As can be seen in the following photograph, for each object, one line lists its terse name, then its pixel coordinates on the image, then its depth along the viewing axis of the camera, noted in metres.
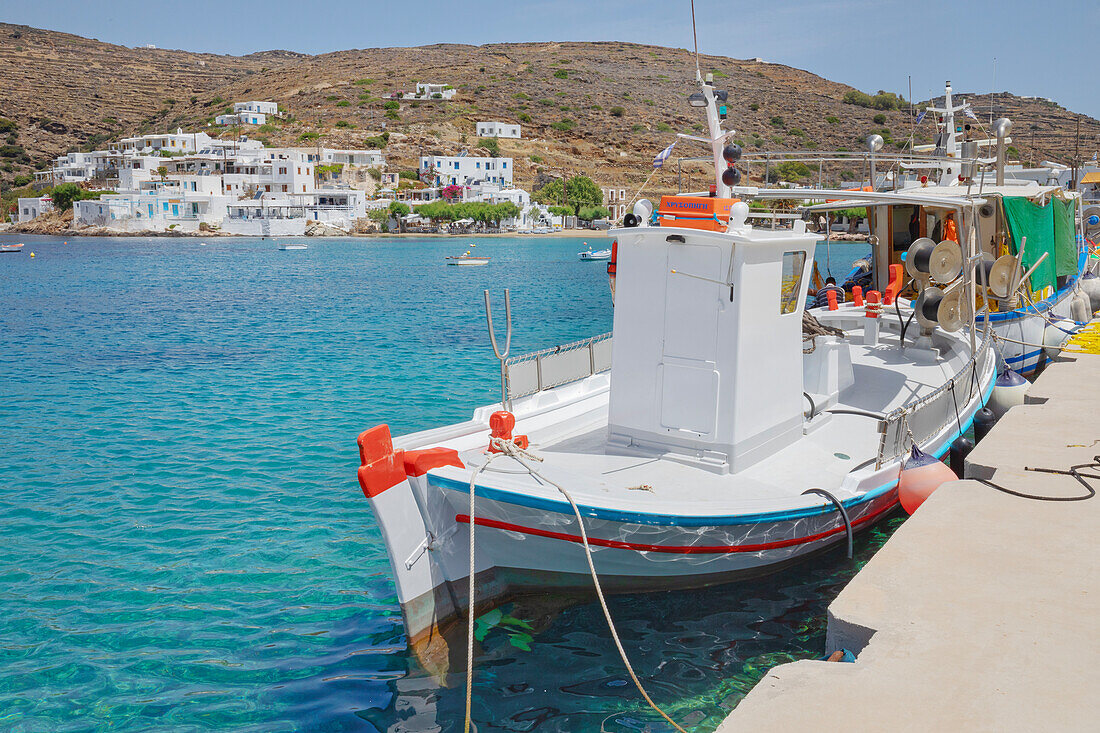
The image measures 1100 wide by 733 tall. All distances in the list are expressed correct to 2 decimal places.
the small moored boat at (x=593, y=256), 80.94
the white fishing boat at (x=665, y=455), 7.10
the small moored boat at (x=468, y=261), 73.25
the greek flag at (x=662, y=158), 8.41
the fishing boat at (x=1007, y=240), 15.67
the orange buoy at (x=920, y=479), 8.63
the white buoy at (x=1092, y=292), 22.92
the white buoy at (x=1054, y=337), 16.50
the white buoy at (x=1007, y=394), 13.55
